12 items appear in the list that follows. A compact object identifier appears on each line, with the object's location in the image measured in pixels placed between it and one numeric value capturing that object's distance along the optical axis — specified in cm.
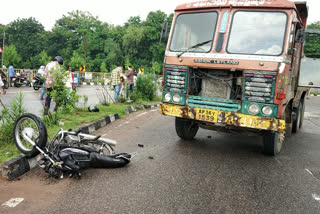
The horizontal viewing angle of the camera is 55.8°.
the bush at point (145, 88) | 1408
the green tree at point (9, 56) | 4271
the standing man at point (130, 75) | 1524
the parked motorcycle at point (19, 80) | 2034
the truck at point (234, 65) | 493
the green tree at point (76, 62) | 3981
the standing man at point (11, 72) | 1996
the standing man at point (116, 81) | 1264
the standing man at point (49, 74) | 696
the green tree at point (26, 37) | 6631
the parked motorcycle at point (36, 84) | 1835
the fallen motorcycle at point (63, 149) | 401
